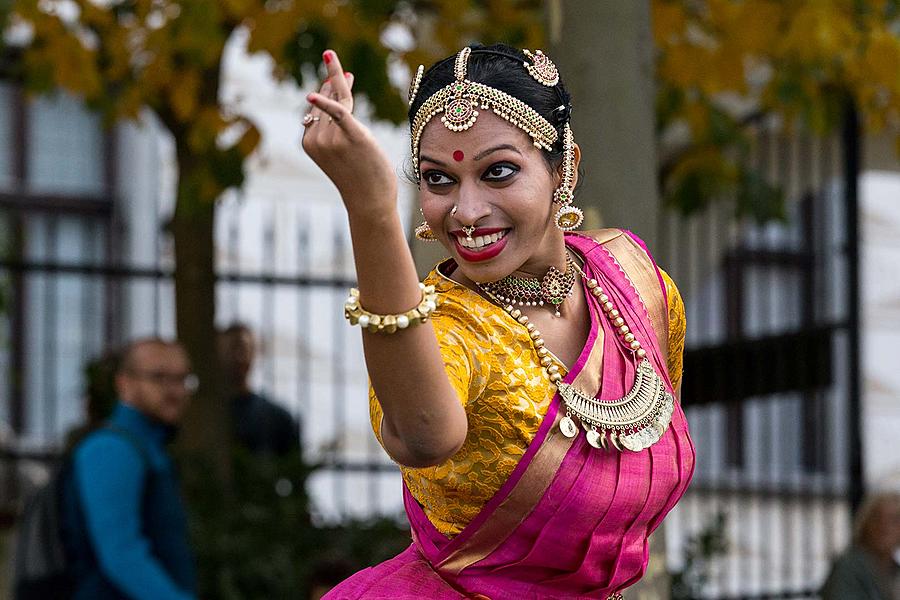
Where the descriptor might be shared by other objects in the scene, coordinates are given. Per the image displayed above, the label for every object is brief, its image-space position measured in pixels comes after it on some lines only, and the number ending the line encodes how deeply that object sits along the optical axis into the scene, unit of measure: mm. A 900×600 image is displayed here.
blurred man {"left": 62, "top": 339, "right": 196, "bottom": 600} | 9951
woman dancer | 4518
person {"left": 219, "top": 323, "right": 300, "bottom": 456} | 16275
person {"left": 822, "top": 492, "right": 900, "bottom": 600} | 12671
